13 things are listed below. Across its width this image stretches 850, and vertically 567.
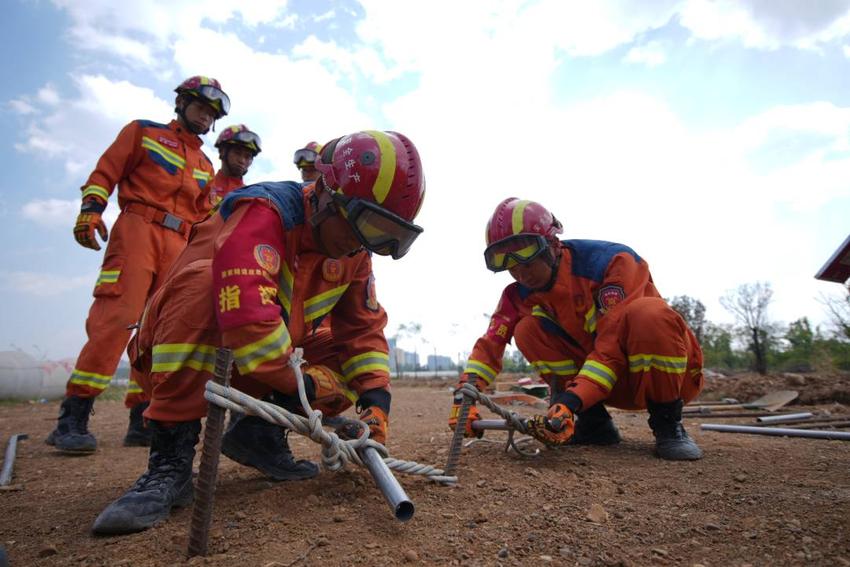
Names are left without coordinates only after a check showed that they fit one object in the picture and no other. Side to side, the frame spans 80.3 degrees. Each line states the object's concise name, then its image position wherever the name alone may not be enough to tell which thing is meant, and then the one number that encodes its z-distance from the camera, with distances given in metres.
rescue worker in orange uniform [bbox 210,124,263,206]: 4.92
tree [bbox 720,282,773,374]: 18.72
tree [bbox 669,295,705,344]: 25.89
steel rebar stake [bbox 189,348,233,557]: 1.34
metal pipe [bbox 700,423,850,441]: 3.45
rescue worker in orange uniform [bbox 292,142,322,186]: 5.72
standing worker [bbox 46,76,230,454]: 3.37
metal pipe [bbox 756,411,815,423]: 4.46
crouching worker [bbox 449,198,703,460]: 2.70
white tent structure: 9.05
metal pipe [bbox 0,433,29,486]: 2.61
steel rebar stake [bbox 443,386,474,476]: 2.28
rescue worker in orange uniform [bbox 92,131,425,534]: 1.77
